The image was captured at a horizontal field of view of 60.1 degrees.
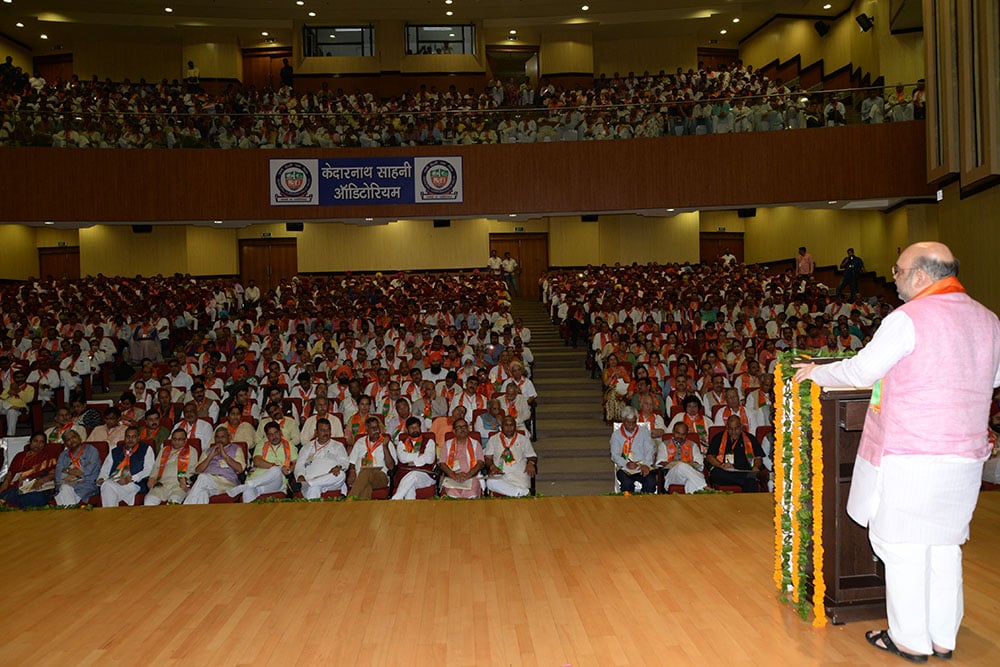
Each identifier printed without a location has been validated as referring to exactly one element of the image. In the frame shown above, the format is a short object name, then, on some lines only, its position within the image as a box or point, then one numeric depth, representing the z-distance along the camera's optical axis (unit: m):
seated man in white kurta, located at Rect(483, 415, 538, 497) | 7.33
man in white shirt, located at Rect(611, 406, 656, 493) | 7.31
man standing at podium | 3.14
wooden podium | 3.67
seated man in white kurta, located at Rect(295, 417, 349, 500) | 7.32
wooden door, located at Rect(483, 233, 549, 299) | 23.84
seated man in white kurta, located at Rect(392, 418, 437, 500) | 7.27
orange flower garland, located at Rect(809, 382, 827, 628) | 3.67
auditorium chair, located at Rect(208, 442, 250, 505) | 7.11
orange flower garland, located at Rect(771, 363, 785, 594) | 3.95
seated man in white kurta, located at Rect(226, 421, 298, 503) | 7.23
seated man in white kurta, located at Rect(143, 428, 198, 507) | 7.20
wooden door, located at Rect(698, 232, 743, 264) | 24.25
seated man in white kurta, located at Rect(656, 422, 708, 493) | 7.23
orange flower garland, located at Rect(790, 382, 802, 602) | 3.81
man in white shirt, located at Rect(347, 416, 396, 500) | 7.33
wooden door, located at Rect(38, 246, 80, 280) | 23.38
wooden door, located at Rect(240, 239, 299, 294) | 23.52
